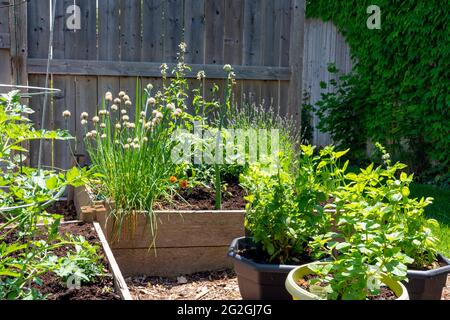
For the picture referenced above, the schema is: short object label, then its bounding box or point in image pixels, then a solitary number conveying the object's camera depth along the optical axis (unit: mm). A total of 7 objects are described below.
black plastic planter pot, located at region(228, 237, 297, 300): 2416
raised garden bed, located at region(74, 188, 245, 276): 3105
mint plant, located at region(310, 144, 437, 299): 1911
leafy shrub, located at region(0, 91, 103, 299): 1809
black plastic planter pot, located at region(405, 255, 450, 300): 2344
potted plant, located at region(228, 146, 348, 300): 2443
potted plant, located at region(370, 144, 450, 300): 2352
